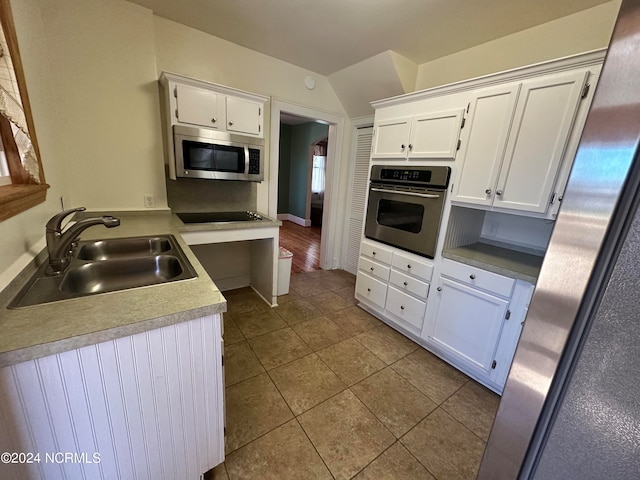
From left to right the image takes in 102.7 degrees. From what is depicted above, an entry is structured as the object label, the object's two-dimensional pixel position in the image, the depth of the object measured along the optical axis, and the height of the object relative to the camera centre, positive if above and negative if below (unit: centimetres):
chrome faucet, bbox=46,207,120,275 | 114 -35
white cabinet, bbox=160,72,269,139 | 203 +53
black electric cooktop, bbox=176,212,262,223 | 239 -45
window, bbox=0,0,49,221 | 99 +8
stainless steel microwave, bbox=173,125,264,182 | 209 +13
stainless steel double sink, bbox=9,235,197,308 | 100 -52
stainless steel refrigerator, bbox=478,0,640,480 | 34 -16
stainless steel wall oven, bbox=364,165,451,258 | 200 -18
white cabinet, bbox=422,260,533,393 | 168 -92
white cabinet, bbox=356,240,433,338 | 218 -92
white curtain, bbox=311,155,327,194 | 660 +8
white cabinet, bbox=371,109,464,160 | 190 +39
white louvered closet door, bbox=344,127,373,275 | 338 -17
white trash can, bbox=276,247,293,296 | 290 -107
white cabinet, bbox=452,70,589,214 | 144 +32
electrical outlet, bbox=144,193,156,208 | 227 -30
